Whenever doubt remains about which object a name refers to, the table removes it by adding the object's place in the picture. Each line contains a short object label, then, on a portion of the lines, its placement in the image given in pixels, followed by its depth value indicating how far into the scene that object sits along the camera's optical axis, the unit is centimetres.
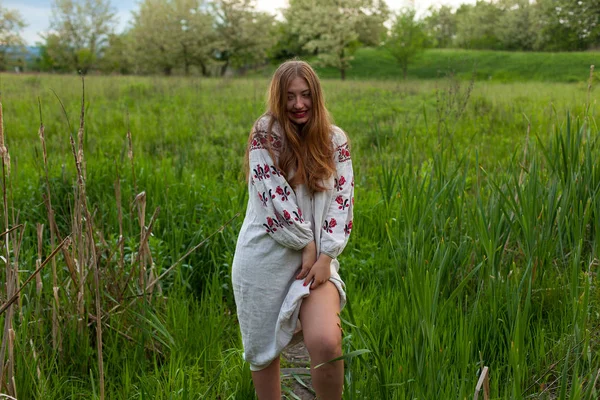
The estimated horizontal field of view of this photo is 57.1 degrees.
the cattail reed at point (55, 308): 214
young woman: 187
